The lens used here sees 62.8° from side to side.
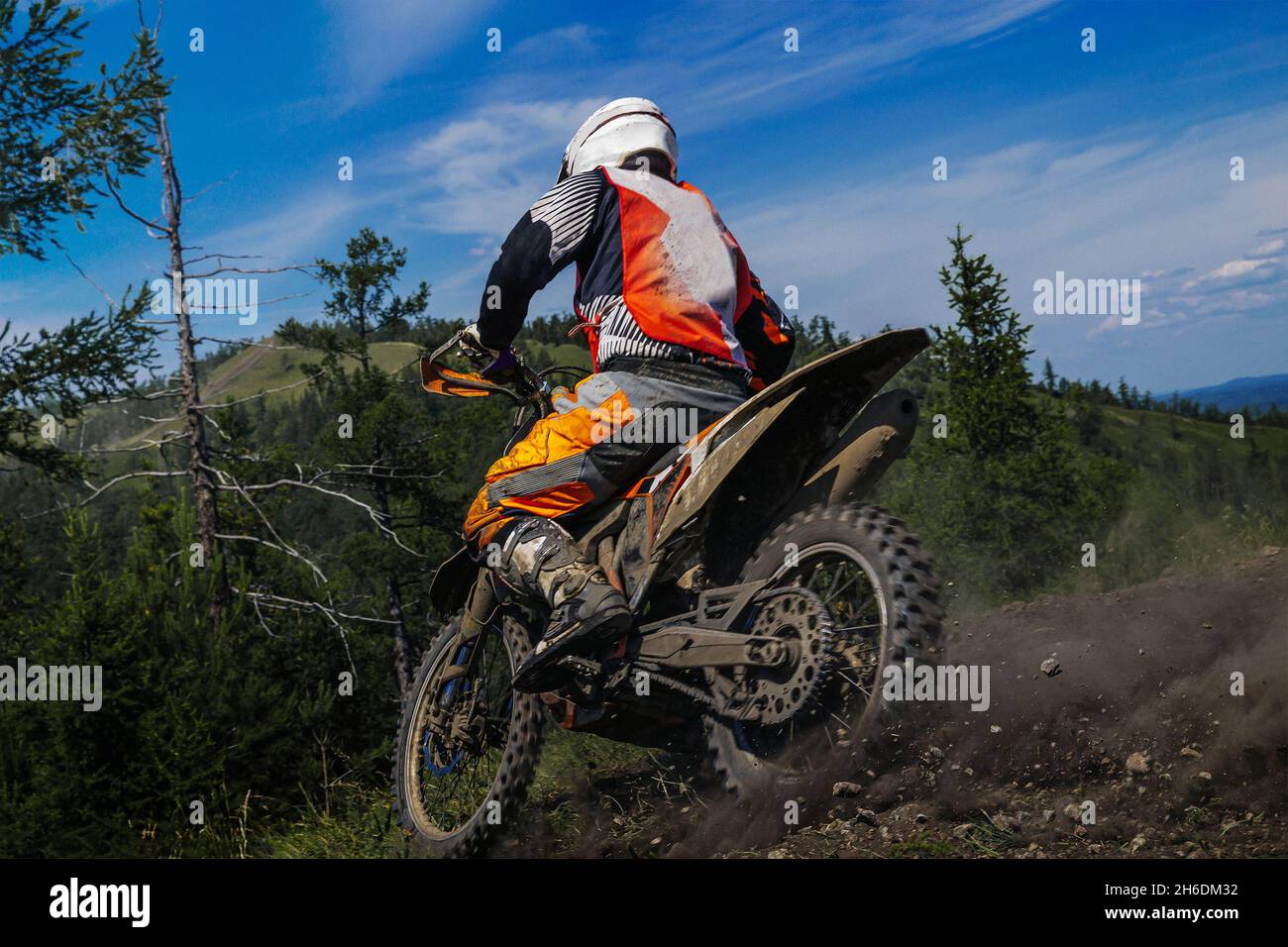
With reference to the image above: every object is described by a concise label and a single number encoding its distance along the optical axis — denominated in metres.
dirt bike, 3.34
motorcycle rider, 4.04
